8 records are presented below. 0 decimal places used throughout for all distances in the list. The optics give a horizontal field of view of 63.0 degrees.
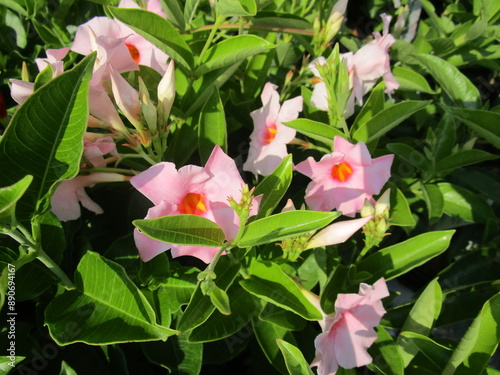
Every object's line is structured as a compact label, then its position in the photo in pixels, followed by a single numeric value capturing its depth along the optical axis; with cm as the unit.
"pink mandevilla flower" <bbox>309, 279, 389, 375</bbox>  21
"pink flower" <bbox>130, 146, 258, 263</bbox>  19
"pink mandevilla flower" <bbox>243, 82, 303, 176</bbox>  26
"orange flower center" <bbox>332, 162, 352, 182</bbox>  25
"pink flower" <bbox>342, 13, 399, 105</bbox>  27
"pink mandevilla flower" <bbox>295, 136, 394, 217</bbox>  24
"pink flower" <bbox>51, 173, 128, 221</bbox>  21
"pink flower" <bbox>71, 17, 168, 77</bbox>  21
